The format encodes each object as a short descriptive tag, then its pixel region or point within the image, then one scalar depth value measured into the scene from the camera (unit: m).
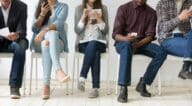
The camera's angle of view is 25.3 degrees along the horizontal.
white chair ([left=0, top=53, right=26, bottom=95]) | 4.42
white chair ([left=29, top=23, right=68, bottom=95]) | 4.52
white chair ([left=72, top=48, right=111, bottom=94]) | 4.55
